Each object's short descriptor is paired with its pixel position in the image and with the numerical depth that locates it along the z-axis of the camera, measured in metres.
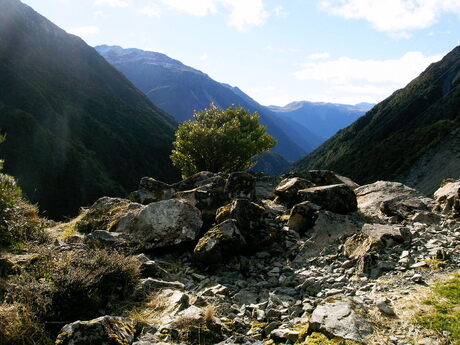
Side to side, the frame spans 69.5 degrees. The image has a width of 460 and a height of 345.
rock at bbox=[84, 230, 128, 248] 10.94
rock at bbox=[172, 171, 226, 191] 17.47
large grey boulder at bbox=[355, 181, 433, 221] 13.49
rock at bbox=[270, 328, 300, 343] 6.46
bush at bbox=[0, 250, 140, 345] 6.56
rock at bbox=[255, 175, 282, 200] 21.57
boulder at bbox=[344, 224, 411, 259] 10.07
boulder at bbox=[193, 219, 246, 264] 10.95
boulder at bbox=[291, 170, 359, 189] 21.80
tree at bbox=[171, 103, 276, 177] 39.99
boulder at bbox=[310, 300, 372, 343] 6.20
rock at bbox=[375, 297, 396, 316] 6.77
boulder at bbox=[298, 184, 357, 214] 14.21
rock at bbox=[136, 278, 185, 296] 8.55
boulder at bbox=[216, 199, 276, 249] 11.91
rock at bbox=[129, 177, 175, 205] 17.86
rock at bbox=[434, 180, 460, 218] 12.18
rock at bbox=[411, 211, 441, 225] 12.18
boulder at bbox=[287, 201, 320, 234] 13.23
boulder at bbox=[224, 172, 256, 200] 15.91
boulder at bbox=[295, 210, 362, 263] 11.43
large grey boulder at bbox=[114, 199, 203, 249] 12.27
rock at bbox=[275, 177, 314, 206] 16.88
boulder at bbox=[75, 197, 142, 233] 15.22
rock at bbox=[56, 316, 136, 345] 5.79
